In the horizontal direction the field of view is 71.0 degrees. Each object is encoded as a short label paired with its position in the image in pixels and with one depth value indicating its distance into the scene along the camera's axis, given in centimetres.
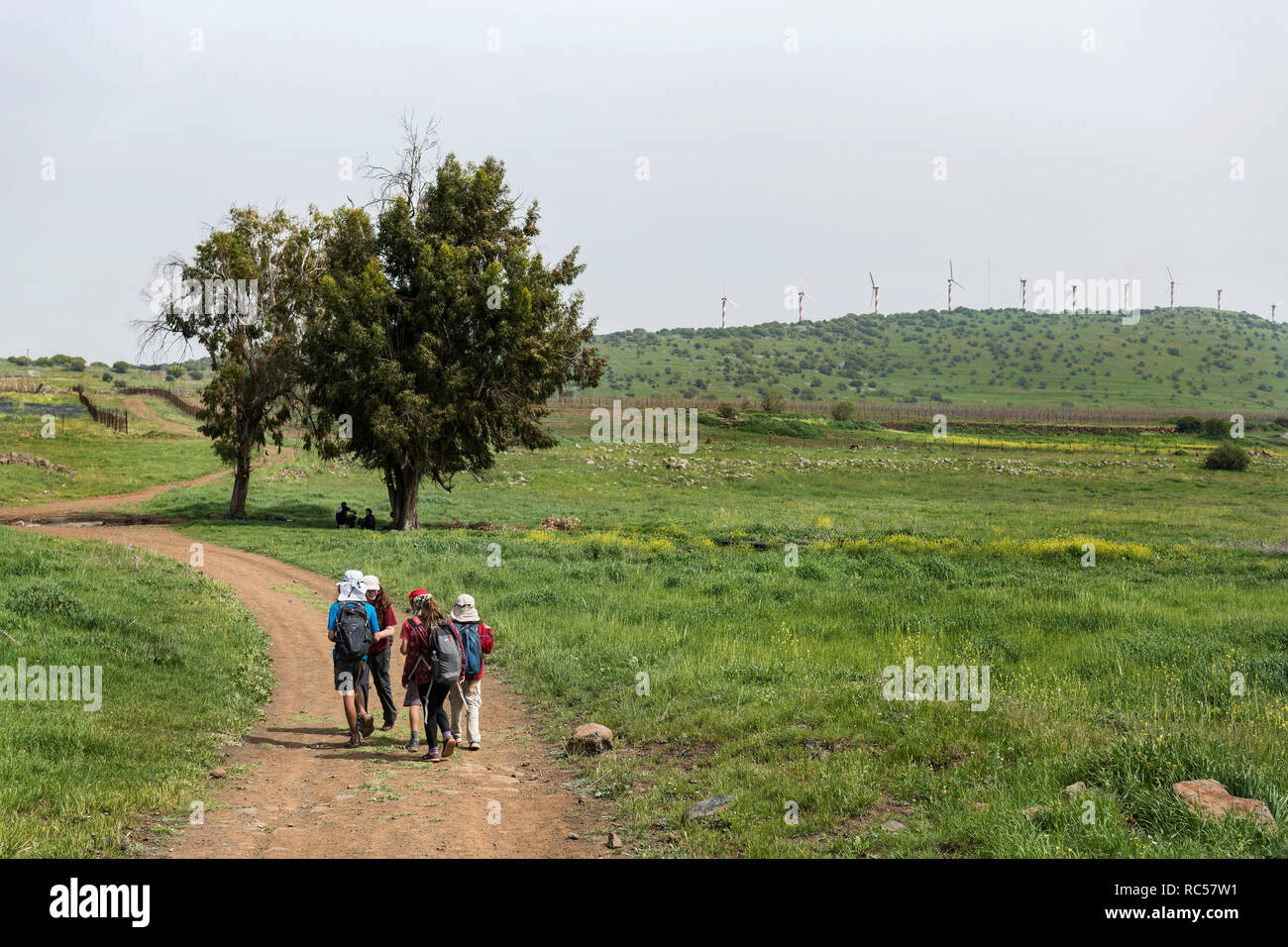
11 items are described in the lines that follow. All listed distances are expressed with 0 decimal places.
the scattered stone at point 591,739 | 1177
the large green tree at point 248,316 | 3909
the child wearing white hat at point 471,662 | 1195
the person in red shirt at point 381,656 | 1280
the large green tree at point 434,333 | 3591
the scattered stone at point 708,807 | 916
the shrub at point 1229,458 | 7150
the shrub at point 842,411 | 11406
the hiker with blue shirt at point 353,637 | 1239
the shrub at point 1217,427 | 10988
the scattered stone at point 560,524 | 3959
